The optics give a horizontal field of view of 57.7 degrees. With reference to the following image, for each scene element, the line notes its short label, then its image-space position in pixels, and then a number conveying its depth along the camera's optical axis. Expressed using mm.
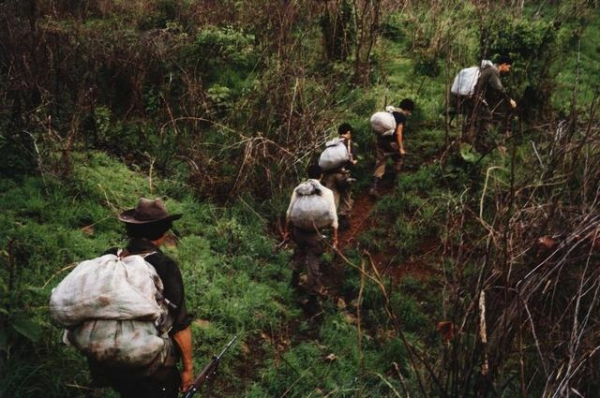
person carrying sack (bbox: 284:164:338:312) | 5961
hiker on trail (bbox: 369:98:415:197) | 8375
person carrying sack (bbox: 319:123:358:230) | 7414
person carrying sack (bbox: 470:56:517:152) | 7869
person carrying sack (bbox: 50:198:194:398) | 2938
